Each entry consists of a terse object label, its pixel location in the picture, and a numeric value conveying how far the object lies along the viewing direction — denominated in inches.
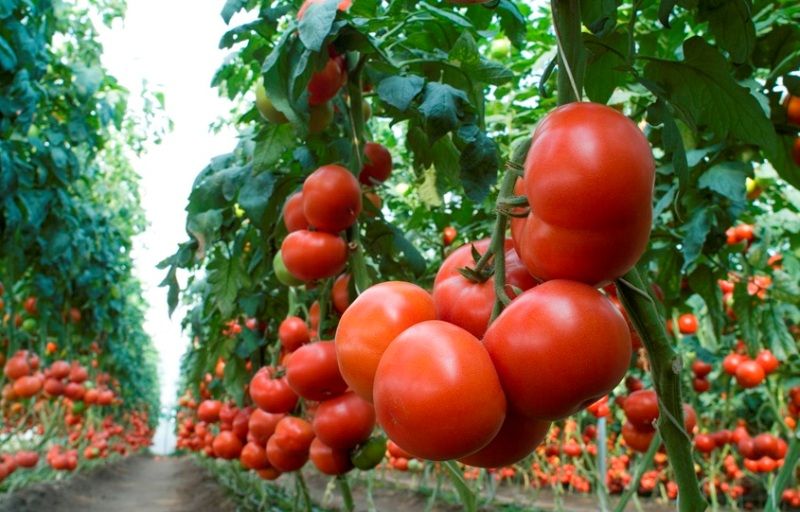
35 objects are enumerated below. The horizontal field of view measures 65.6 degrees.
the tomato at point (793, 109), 45.7
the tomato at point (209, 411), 119.9
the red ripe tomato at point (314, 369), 50.8
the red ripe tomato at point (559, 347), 19.3
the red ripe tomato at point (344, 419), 51.9
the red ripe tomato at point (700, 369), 113.8
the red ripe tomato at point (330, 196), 51.5
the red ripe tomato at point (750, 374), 117.3
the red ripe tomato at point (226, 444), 102.3
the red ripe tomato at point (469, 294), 23.2
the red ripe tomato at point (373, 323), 23.2
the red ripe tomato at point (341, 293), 60.4
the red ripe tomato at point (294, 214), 57.6
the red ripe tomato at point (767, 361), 118.3
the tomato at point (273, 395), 69.5
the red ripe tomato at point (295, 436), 67.0
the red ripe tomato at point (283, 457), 68.2
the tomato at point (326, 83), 48.8
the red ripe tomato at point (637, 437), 50.2
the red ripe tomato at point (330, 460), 58.0
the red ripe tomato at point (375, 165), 62.5
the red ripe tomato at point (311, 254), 52.8
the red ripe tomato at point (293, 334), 68.1
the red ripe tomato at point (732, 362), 126.2
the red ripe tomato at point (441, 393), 19.6
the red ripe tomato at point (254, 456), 85.6
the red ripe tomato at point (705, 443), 139.7
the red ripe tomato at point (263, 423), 78.6
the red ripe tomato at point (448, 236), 100.5
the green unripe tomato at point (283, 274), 66.7
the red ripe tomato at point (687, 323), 112.0
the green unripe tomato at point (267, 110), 54.7
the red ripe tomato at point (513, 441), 22.2
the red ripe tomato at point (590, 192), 19.4
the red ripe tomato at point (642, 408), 46.8
